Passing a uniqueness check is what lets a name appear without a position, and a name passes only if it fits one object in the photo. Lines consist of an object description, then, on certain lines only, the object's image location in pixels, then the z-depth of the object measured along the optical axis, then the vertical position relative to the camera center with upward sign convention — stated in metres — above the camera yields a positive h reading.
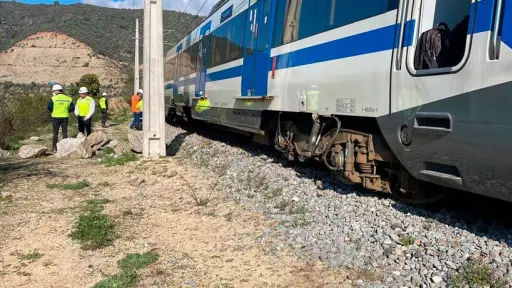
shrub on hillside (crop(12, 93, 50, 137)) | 18.21 -1.55
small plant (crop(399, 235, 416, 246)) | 4.31 -1.32
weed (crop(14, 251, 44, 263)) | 4.79 -1.79
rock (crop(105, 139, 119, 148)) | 12.53 -1.66
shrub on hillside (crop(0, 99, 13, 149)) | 13.51 -1.63
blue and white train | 3.71 +0.03
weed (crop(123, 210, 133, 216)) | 6.34 -1.73
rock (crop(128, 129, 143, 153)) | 11.75 -1.47
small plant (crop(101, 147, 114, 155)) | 11.70 -1.71
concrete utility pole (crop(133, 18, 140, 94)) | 34.78 +1.65
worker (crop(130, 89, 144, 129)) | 18.47 -1.05
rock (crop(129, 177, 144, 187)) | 8.30 -1.74
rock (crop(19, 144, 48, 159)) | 11.16 -1.73
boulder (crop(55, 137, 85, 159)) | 11.13 -1.61
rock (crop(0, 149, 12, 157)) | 11.97 -1.93
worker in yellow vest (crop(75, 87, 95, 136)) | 12.80 -0.78
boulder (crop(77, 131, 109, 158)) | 11.17 -1.53
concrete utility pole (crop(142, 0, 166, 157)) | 11.26 +0.13
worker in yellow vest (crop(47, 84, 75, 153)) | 11.96 -0.79
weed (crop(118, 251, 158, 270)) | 4.52 -1.71
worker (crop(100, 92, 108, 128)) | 21.08 -1.27
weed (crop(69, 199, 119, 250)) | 5.17 -1.72
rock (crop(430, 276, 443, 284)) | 3.67 -1.40
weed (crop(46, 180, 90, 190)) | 7.91 -1.77
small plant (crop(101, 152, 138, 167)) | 10.17 -1.70
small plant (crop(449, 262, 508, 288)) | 3.47 -1.32
